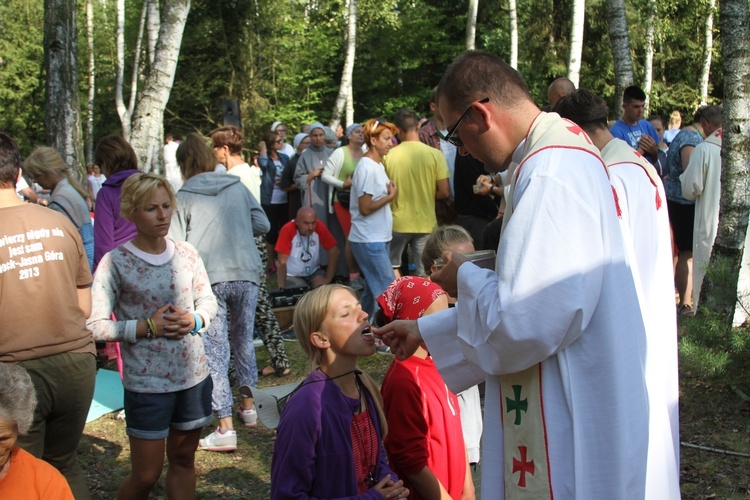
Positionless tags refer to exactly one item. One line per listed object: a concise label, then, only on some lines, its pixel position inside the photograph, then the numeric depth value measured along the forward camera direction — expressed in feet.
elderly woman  8.98
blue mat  21.63
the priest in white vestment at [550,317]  7.33
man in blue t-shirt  26.73
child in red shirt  10.81
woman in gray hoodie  19.29
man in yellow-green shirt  27.45
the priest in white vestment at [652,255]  9.43
